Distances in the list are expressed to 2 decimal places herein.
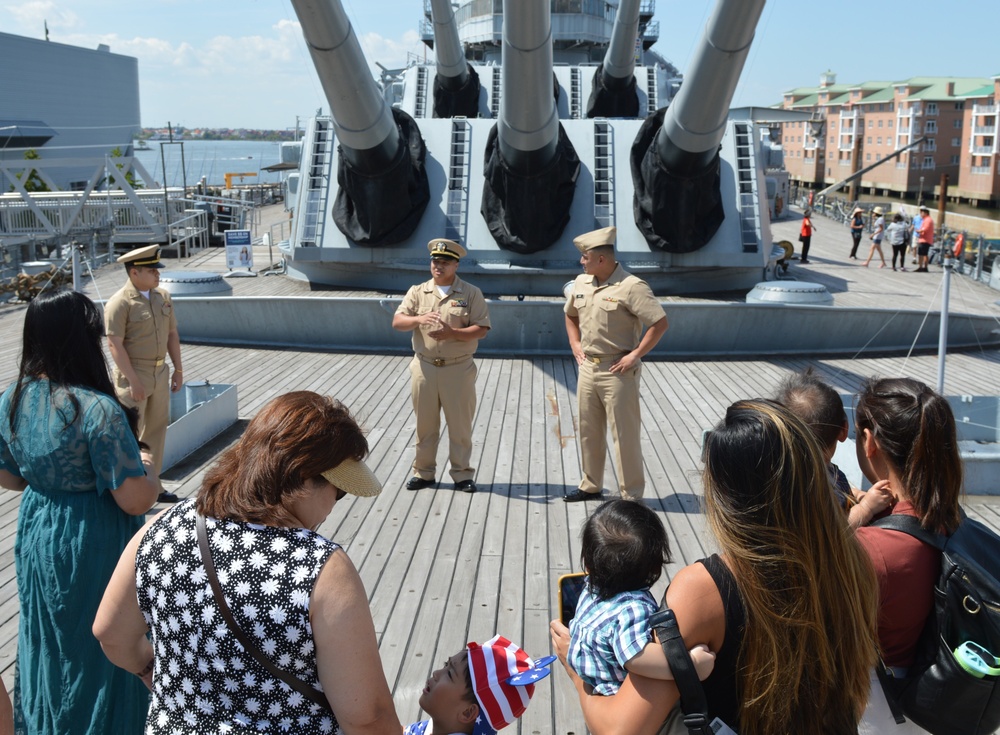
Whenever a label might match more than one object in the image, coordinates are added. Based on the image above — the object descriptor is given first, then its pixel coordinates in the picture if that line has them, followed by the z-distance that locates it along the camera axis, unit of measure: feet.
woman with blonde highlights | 4.92
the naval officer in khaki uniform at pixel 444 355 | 15.49
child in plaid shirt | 5.14
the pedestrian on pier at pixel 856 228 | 48.35
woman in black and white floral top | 4.84
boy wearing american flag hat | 5.67
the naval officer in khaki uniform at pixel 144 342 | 14.35
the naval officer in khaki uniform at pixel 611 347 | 14.70
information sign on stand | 36.65
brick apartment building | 182.60
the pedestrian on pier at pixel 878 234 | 44.75
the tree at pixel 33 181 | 92.58
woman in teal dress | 7.40
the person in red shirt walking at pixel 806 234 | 44.32
